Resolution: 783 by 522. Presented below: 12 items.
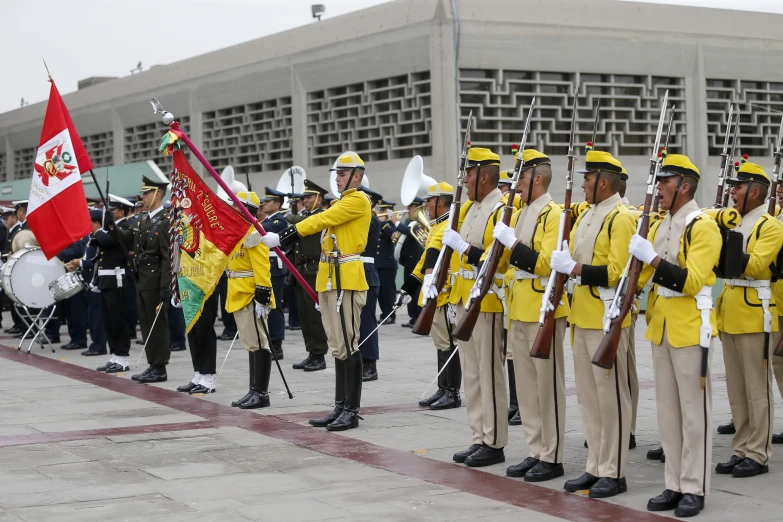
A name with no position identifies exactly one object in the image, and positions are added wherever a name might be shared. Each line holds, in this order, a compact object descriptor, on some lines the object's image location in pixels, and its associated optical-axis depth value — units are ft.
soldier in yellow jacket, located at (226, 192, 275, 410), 34.53
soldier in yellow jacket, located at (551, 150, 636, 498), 22.53
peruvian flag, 40.45
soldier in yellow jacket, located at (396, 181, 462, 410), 28.94
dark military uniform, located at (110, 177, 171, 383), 41.11
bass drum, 51.31
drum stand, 52.46
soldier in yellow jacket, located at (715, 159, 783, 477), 24.76
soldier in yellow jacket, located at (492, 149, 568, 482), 24.07
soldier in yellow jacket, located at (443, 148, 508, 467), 25.84
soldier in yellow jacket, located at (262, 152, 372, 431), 30.71
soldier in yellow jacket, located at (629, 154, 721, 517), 21.16
